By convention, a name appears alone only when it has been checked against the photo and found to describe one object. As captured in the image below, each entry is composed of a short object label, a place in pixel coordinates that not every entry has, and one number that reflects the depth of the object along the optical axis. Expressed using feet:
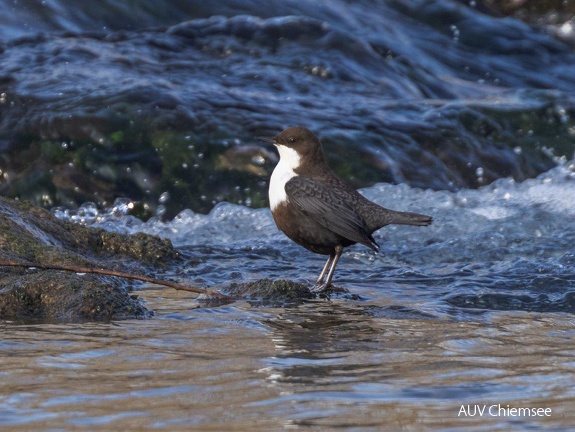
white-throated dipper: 36.37
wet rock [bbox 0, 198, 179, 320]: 27.66
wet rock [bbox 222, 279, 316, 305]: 31.99
